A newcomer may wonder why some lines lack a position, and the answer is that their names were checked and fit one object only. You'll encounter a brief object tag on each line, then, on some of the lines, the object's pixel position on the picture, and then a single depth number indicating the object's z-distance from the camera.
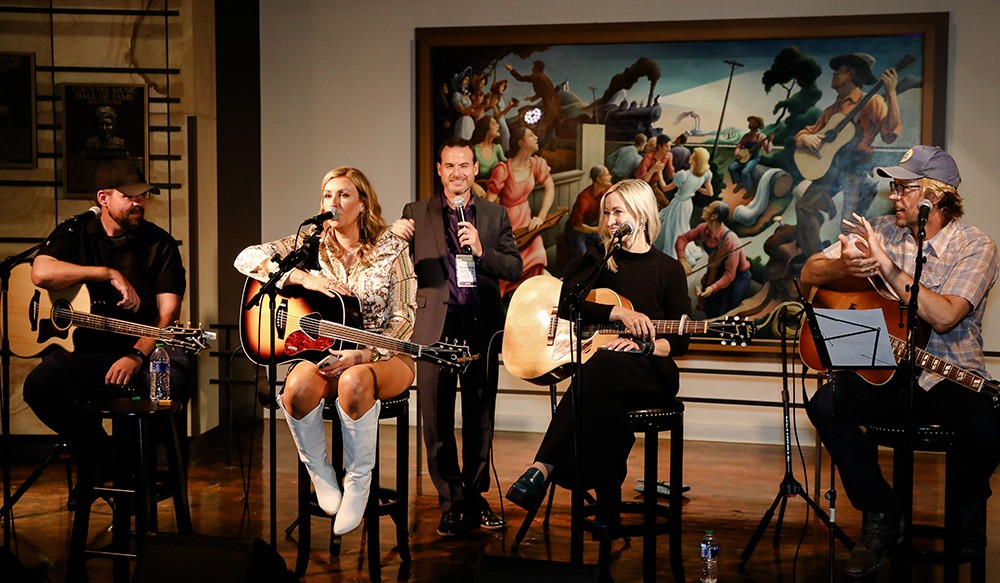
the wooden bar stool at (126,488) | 4.19
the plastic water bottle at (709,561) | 4.27
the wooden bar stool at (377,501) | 4.30
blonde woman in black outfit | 4.24
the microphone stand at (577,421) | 3.57
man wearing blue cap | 4.32
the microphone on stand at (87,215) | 4.22
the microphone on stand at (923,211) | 3.69
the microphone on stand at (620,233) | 3.75
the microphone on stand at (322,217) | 3.98
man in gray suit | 4.93
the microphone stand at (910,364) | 3.65
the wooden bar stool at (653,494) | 4.14
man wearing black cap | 5.01
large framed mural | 6.75
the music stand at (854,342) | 4.13
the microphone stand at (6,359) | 4.18
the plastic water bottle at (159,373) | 4.78
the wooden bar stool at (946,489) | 4.10
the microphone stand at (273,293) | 3.79
